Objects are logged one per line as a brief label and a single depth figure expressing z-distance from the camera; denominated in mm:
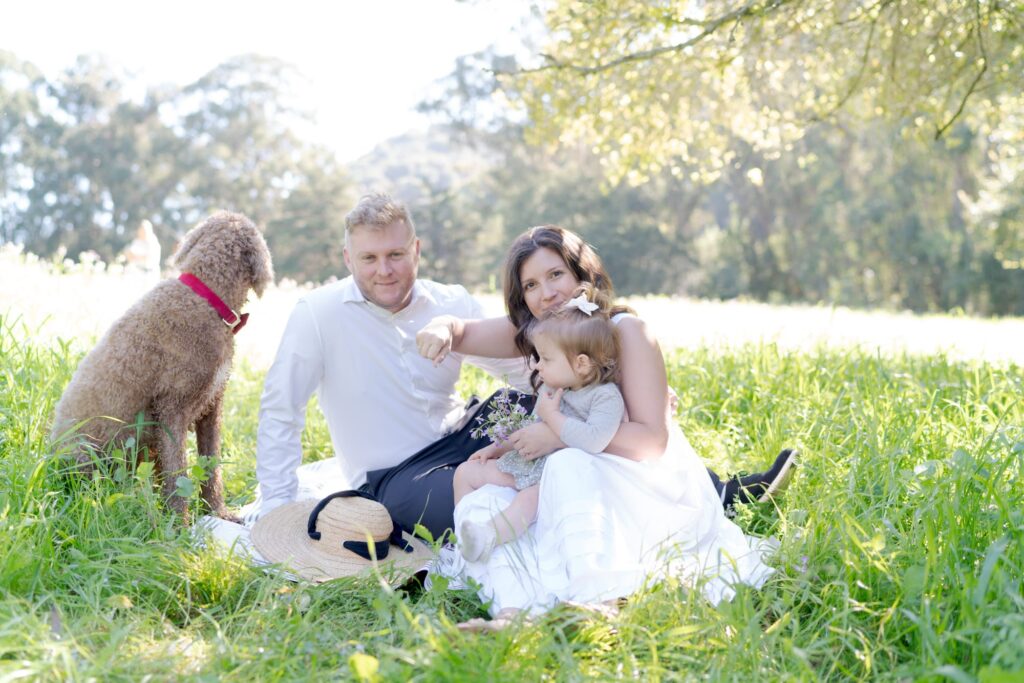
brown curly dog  3650
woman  3016
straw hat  3533
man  3994
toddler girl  3258
